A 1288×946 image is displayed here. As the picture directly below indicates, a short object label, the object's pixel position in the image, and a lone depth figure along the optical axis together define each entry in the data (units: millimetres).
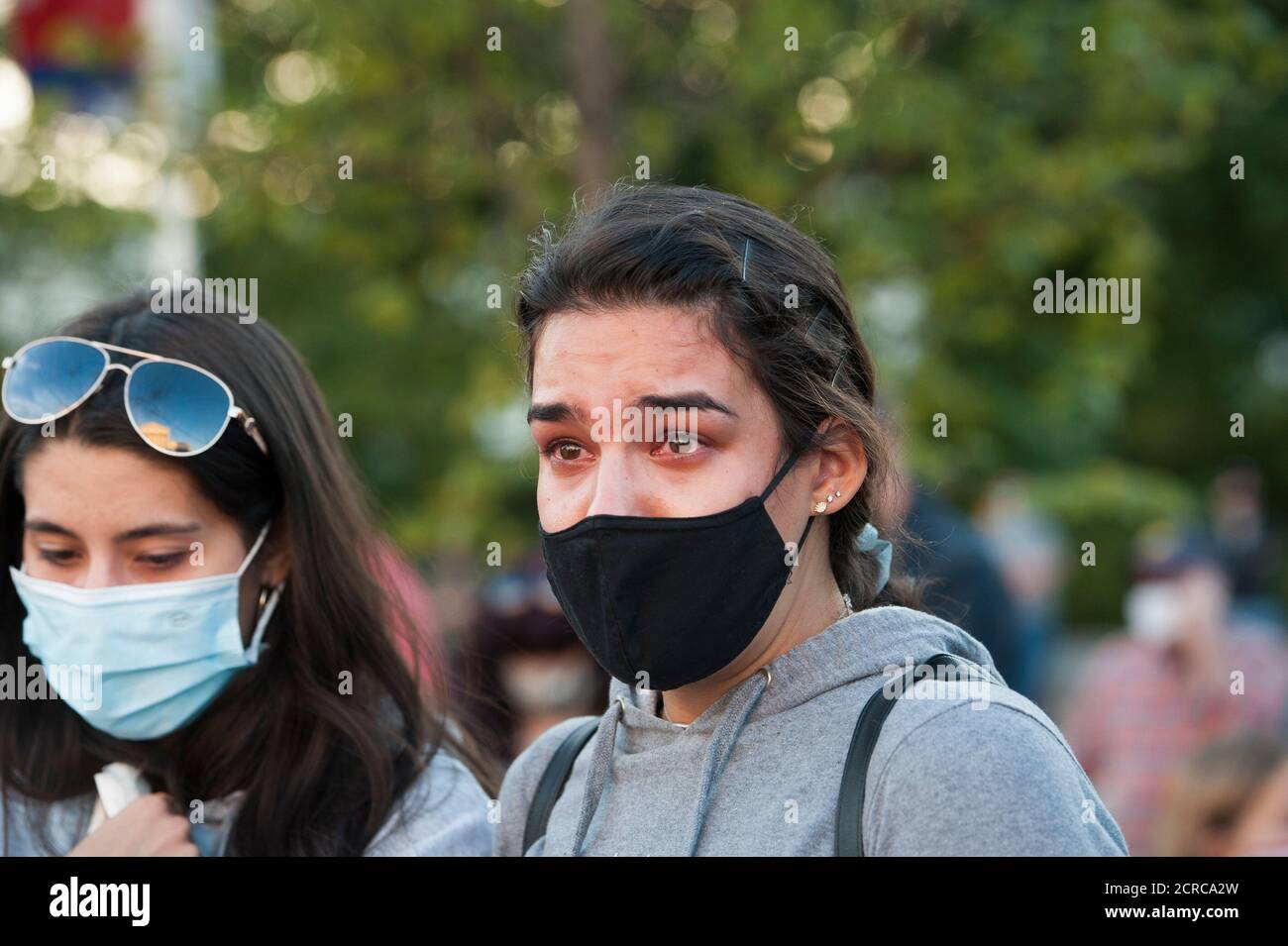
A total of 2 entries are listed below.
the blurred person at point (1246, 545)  10180
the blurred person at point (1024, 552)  8352
